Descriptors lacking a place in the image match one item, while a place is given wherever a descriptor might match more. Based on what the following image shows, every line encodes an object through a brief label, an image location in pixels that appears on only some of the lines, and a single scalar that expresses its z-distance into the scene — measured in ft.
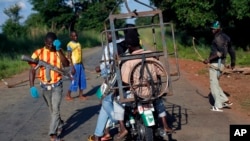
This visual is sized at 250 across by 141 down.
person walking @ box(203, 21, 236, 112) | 27.53
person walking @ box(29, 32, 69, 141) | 21.98
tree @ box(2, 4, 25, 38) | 291.79
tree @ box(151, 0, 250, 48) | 68.03
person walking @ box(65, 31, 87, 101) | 34.22
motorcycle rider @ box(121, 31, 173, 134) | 19.61
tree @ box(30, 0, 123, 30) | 186.60
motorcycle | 18.58
